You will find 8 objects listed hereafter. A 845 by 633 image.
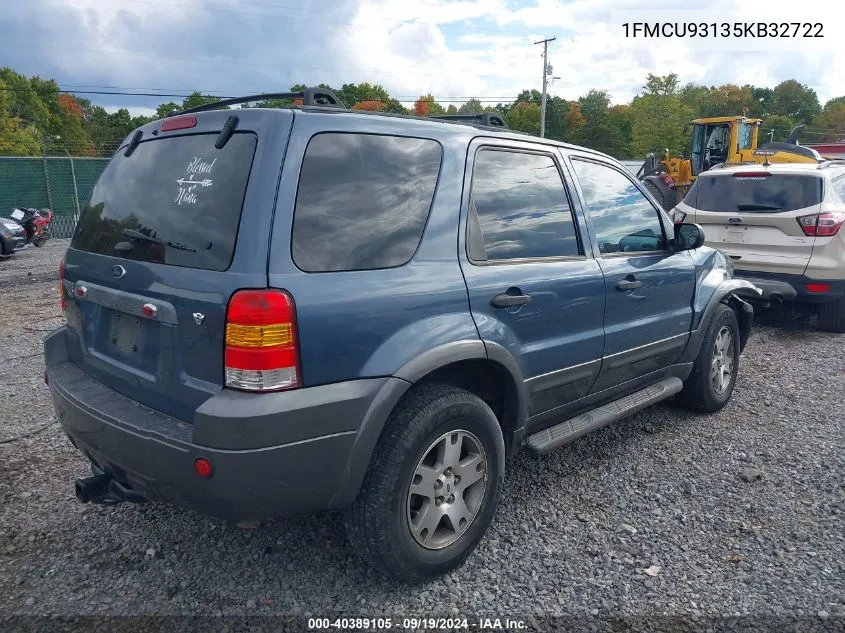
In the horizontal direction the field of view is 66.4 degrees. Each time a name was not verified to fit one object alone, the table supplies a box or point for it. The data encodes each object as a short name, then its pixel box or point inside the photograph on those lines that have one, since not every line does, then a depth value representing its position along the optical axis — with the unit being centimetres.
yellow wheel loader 1659
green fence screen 1615
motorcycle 1352
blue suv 225
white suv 665
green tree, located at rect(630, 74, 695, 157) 6662
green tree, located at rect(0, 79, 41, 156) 5066
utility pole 4591
